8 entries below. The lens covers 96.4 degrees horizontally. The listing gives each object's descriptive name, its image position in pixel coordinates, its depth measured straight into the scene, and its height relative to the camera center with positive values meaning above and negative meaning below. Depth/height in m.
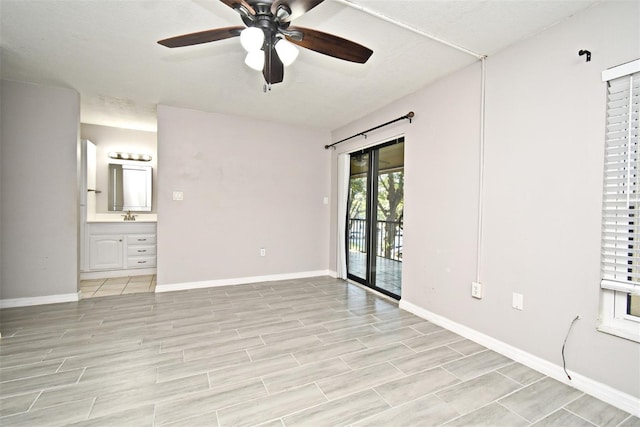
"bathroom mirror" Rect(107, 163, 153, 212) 5.05 +0.32
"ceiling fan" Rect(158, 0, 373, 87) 1.47 +1.00
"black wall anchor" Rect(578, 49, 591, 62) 1.83 +1.02
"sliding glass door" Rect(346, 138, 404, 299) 3.72 -0.12
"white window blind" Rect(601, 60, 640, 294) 1.65 +0.16
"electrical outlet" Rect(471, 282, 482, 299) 2.50 -0.70
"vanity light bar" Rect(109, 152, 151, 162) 5.01 +0.88
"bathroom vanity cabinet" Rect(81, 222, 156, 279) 4.43 -0.70
